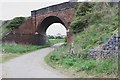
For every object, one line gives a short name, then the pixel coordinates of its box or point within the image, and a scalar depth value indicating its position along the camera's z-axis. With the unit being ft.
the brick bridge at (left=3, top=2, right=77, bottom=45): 113.93
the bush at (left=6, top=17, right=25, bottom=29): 128.36
